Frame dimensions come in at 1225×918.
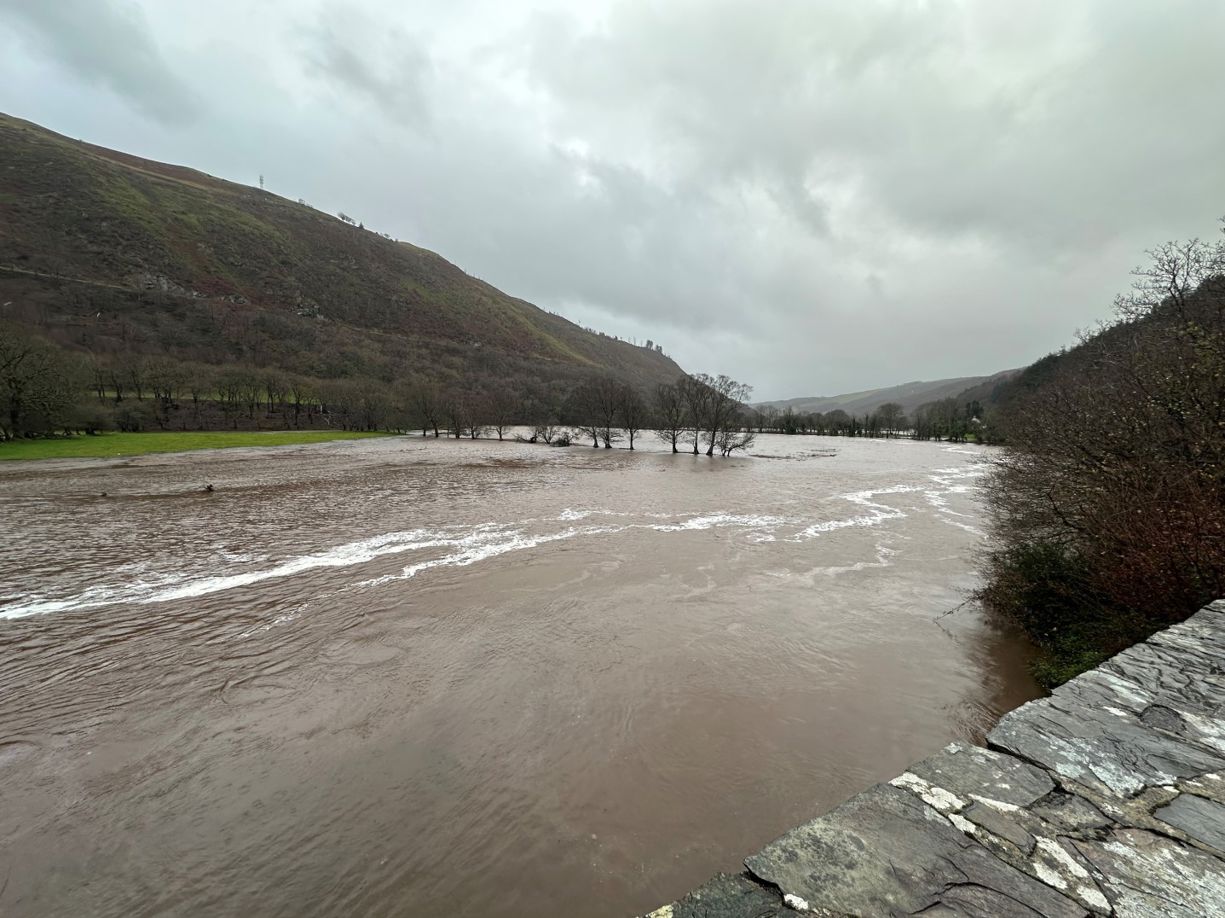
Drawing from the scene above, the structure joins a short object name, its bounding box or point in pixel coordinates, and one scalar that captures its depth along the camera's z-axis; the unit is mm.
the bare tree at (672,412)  56812
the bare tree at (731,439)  53062
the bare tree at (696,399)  54125
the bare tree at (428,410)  76250
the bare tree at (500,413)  77188
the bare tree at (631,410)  62319
